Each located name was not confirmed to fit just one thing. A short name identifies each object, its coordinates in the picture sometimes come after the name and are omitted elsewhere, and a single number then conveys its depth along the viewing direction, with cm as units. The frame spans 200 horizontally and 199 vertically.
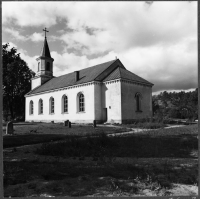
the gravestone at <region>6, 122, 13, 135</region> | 1215
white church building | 2161
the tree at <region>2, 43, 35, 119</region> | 3833
